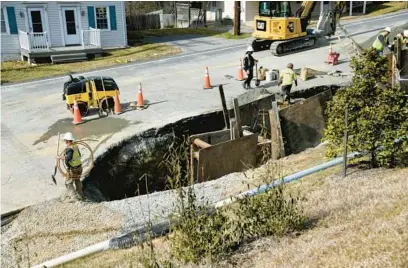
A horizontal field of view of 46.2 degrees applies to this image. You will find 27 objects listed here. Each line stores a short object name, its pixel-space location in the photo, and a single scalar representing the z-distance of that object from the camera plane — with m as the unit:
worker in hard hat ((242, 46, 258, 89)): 17.62
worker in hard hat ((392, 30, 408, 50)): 17.17
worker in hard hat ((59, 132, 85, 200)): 9.94
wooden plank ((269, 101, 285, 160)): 13.18
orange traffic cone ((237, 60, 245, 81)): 19.30
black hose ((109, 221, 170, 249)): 7.55
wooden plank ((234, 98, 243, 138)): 12.97
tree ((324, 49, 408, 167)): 8.41
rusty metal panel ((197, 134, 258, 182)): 11.91
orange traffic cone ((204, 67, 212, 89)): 18.28
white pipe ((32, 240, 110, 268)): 7.44
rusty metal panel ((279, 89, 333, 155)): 13.85
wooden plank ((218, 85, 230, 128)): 14.06
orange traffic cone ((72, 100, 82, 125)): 14.84
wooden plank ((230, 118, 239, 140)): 13.34
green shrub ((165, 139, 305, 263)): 5.84
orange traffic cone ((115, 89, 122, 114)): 15.68
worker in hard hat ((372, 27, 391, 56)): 17.26
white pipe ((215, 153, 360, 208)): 9.55
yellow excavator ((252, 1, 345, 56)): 22.53
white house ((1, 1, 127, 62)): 24.17
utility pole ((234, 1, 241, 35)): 27.93
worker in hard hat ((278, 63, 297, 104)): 15.38
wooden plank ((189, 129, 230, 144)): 13.25
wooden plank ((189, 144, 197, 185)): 11.97
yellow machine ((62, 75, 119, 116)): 15.22
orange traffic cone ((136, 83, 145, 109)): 16.20
